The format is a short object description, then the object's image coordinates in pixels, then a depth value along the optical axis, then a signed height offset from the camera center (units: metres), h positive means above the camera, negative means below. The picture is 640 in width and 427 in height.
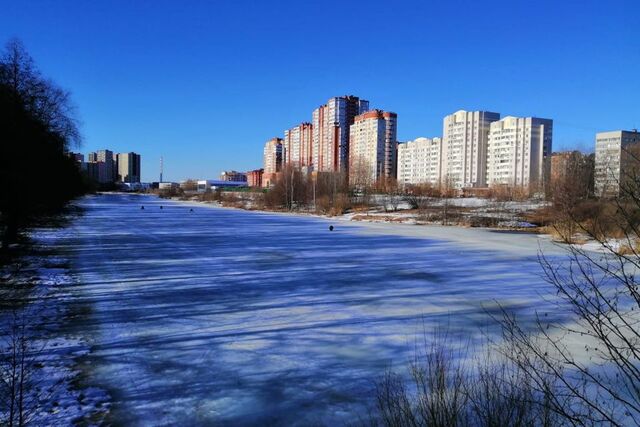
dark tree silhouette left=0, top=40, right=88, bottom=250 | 12.56 +1.02
